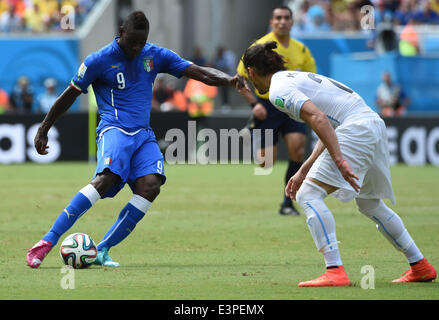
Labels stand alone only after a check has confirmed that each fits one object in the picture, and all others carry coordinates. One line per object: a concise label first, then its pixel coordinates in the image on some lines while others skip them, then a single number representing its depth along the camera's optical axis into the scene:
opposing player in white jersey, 12.71
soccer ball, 14.86
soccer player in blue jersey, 14.93
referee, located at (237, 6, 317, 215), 23.16
